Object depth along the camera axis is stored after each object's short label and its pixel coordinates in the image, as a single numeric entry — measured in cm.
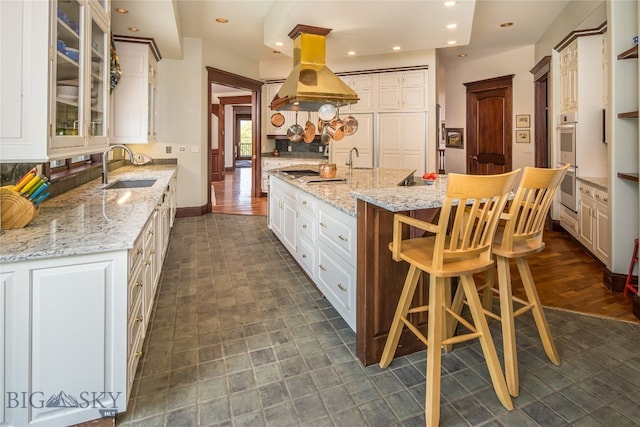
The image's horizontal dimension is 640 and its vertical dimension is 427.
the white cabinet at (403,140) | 660
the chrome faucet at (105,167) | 335
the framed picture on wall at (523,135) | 661
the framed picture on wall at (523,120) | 660
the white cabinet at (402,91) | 652
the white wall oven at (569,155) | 450
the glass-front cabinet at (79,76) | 181
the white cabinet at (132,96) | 453
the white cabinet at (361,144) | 696
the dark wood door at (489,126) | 696
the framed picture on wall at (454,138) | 807
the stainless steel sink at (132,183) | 367
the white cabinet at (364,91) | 684
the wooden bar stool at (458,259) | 152
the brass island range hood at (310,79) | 406
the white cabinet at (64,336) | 141
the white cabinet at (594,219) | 356
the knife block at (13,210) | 167
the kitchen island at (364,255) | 202
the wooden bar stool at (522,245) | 178
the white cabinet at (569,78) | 450
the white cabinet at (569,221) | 450
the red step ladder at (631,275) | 296
